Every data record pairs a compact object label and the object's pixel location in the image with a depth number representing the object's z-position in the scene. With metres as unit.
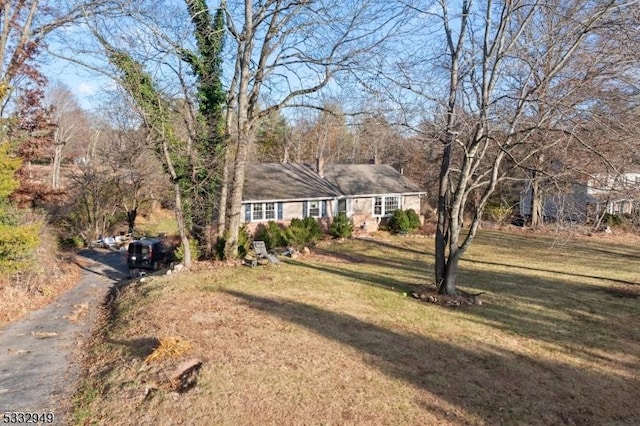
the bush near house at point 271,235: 22.19
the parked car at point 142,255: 18.59
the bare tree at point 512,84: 10.28
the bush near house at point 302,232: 22.44
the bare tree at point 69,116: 47.94
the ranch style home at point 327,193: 25.12
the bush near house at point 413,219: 28.91
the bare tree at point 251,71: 16.34
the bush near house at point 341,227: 25.92
